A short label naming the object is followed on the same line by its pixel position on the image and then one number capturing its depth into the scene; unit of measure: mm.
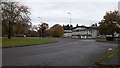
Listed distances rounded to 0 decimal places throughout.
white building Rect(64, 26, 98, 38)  45251
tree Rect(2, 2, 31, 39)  17789
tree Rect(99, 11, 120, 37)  20454
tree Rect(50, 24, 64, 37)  41745
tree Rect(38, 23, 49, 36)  48815
